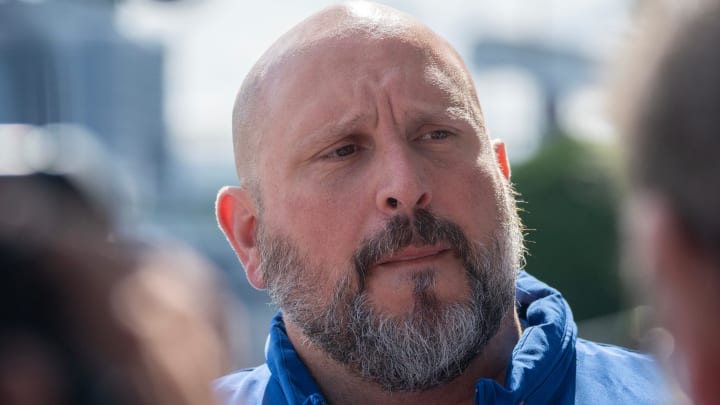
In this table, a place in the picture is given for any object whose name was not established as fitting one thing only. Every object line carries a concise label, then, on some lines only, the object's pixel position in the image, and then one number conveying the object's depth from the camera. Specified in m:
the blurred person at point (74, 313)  1.23
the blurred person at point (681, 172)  1.16
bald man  2.02
